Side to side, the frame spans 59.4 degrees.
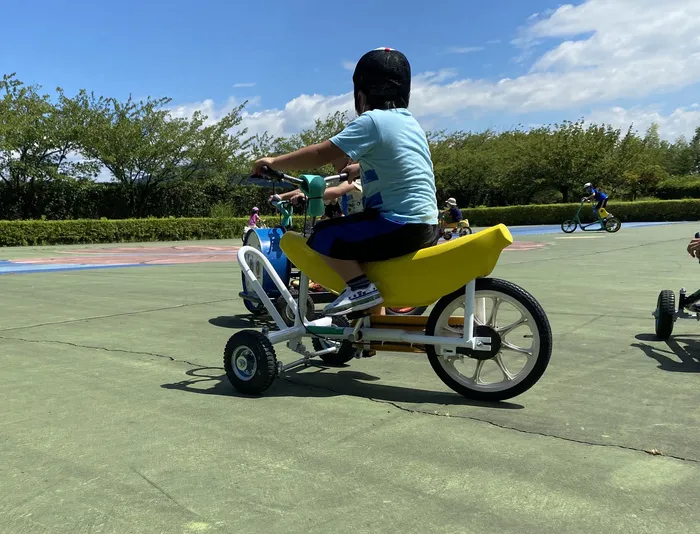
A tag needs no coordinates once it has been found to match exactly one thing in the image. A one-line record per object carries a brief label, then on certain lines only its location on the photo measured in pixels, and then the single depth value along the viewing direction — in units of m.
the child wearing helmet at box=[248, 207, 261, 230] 16.23
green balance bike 24.81
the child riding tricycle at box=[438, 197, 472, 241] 22.58
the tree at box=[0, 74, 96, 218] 28.55
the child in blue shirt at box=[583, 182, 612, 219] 24.50
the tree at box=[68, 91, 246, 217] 30.95
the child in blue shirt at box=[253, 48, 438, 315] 3.36
